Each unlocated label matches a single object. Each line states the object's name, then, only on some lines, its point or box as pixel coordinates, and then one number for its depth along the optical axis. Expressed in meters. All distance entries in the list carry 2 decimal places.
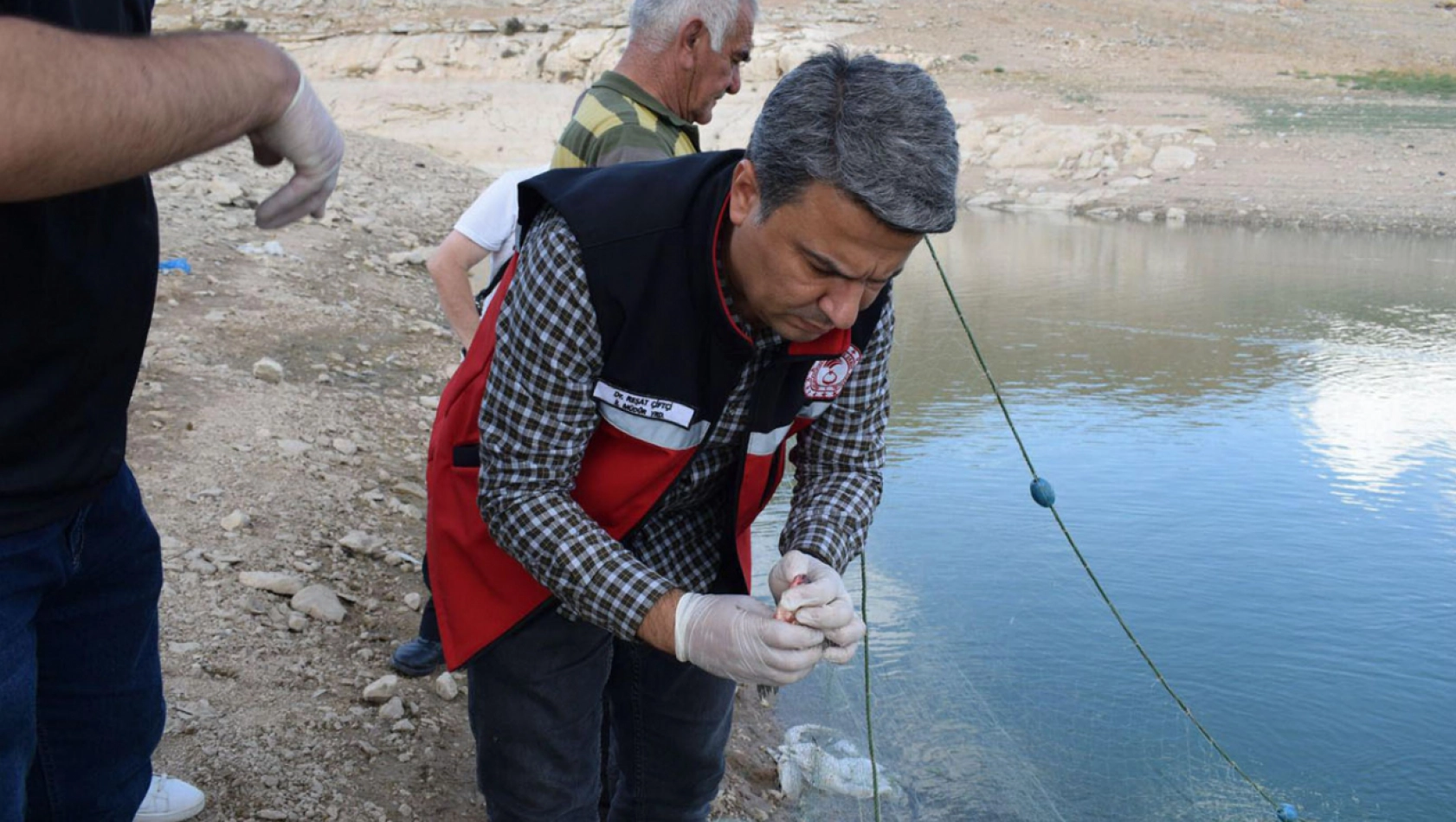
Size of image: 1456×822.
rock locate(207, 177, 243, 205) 8.23
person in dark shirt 1.10
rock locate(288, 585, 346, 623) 3.36
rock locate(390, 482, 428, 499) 4.51
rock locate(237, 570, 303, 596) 3.37
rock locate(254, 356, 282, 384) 5.13
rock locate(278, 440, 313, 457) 4.37
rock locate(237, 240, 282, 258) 7.32
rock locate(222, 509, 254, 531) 3.66
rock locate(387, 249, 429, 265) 8.46
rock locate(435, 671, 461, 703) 3.17
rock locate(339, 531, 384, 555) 3.82
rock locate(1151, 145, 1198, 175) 16.52
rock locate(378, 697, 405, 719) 2.98
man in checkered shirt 1.68
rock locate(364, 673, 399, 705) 3.03
